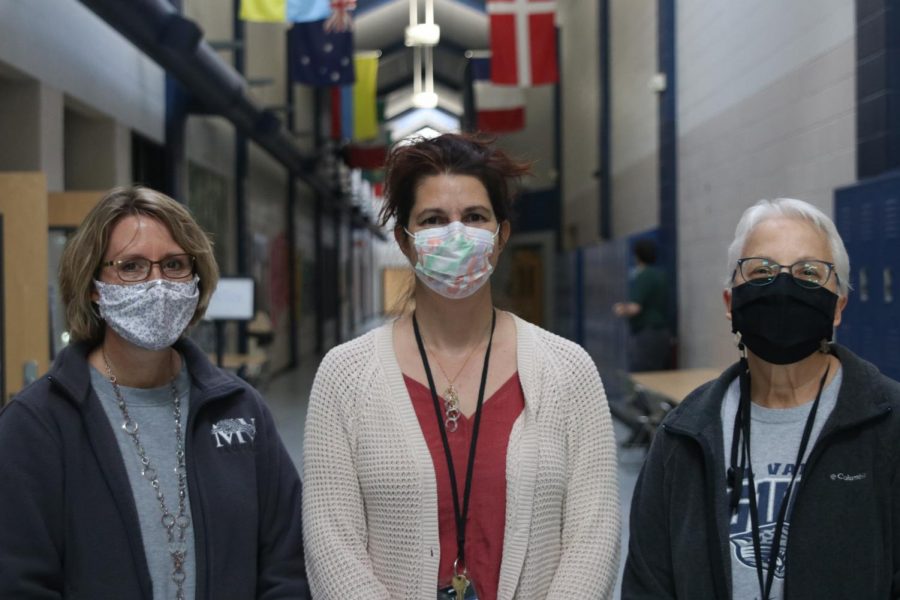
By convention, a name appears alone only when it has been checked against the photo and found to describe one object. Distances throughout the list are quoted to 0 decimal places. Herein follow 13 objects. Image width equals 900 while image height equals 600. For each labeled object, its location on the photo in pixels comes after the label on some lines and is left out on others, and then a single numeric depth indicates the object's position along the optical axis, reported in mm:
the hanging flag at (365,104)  13422
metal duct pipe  5500
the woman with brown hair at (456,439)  1682
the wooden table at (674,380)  5535
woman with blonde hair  1605
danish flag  9039
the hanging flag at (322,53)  9320
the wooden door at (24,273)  4477
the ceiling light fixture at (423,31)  10227
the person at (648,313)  7770
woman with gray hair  1531
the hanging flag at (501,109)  13070
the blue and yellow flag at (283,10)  6984
